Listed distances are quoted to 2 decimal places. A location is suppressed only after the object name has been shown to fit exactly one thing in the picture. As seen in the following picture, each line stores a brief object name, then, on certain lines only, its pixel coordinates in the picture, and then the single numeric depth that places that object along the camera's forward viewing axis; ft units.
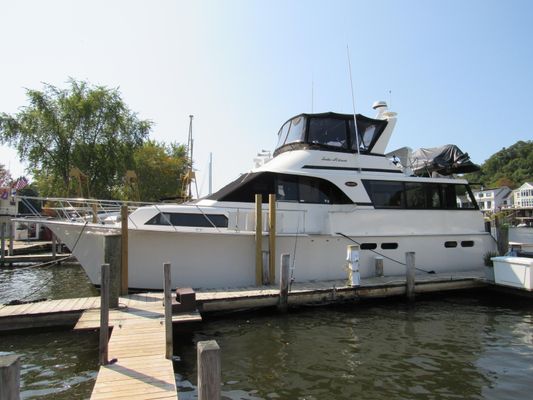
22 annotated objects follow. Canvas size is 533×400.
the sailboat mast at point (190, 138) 103.32
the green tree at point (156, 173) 106.56
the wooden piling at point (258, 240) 28.50
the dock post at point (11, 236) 55.98
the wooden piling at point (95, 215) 30.17
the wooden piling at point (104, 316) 16.33
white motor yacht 28.07
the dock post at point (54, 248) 51.37
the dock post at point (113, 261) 23.43
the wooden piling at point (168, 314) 17.21
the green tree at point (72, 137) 80.38
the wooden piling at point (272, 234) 28.78
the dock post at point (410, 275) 29.71
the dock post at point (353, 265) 28.45
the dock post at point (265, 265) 29.63
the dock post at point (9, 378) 8.05
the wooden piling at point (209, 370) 9.50
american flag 69.69
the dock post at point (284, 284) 26.14
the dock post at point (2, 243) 51.26
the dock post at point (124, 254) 26.32
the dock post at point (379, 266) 32.68
